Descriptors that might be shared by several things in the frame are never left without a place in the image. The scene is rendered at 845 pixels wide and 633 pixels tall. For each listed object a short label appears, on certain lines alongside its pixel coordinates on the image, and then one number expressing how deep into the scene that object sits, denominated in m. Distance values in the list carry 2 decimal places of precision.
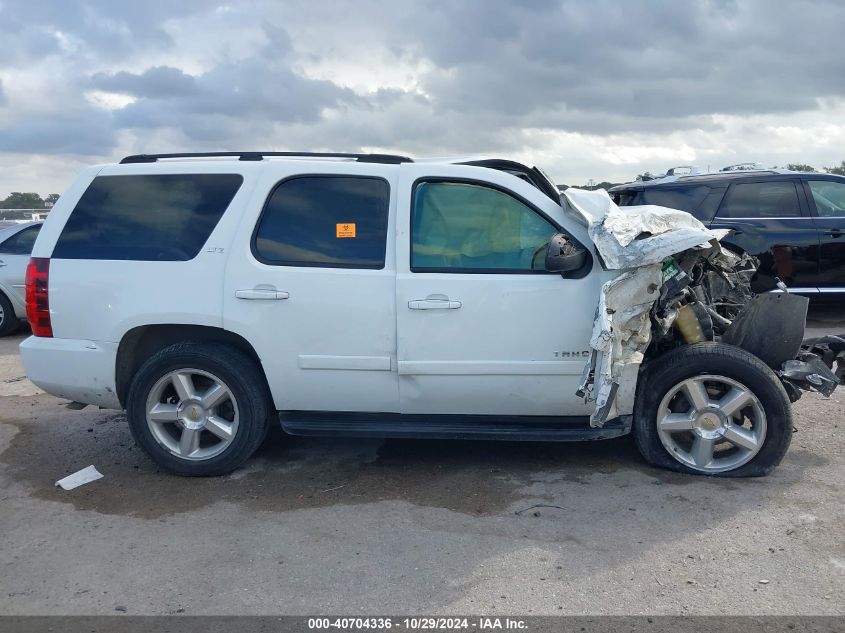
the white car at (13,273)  9.73
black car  8.65
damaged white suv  4.35
